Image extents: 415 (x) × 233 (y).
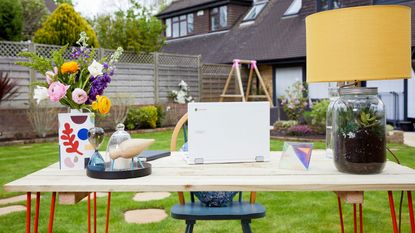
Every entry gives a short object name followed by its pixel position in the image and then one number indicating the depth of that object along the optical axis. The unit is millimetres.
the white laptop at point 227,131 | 2057
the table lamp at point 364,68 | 1854
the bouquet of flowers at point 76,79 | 2045
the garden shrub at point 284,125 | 10156
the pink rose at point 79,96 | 2066
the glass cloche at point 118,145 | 1894
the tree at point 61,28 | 10555
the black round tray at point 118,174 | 1818
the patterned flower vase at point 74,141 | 2100
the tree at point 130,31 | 12617
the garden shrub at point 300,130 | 9508
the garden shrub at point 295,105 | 10773
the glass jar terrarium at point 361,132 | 1852
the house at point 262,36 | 11586
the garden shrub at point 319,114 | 9295
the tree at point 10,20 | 10679
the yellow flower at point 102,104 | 2035
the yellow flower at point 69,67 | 2064
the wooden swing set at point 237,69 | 12681
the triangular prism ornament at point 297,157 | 2014
